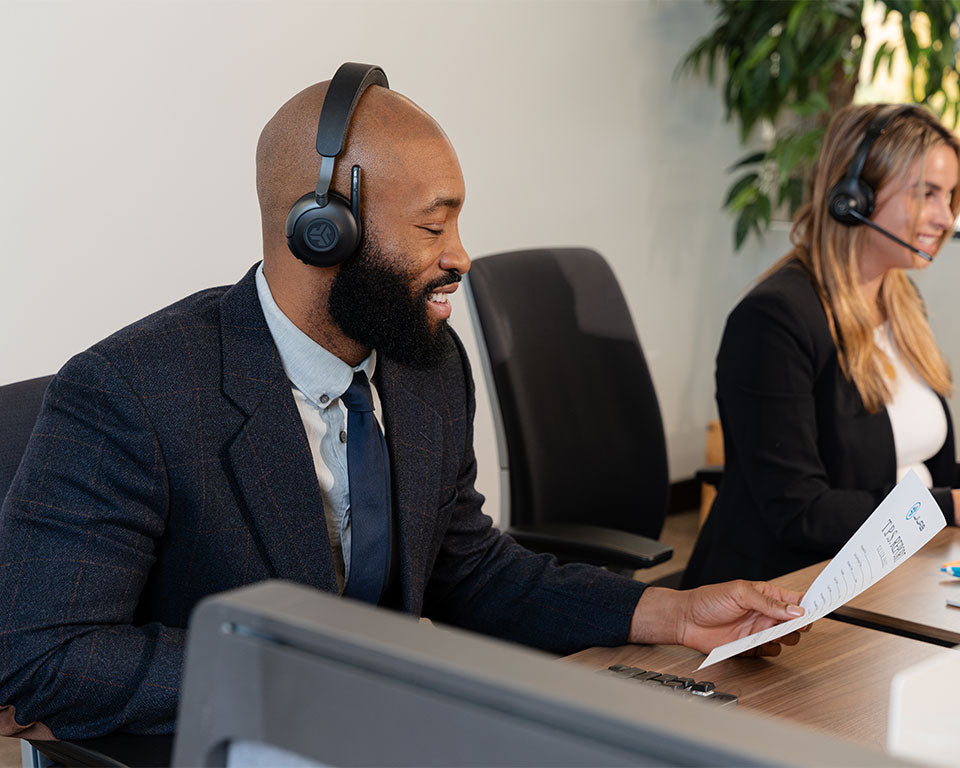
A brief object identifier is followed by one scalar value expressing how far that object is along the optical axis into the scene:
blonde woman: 1.80
